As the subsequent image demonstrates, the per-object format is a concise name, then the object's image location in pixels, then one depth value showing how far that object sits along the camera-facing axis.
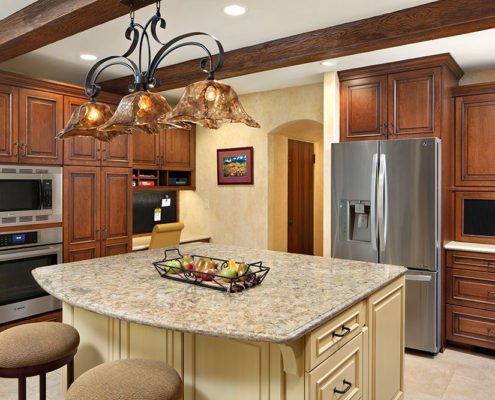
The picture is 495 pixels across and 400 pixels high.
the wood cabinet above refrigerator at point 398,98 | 3.49
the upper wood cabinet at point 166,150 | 4.85
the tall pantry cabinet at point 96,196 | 3.85
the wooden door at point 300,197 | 5.55
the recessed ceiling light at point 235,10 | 2.57
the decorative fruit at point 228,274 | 1.94
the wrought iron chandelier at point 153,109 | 1.93
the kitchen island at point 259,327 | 1.55
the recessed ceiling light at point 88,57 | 3.56
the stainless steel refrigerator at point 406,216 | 3.40
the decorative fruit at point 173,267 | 2.21
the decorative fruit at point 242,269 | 2.02
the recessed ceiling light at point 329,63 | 3.65
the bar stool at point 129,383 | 1.47
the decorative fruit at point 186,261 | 2.24
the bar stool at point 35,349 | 1.81
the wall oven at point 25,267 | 3.42
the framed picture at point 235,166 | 5.01
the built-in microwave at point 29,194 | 3.41
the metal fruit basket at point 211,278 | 1.93
